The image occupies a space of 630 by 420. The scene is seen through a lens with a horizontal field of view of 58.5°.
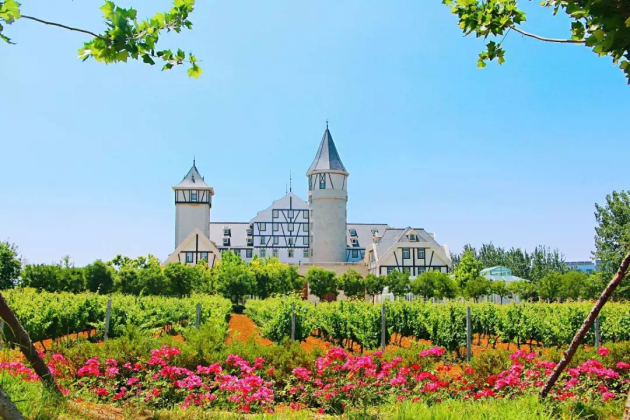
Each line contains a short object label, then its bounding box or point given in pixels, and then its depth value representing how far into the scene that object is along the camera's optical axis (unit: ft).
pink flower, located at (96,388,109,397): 19.56
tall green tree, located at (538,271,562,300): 126.72
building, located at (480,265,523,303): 162.09
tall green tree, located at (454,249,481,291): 141.28
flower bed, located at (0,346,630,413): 19.02
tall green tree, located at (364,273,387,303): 150.94
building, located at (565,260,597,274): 332.64
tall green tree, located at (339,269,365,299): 151.84
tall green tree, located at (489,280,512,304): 129.18
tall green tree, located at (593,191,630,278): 129.08
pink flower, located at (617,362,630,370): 23.73
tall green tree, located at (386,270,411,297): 145.52
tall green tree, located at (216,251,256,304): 117.39
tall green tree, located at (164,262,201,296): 122.62
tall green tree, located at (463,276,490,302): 125.59
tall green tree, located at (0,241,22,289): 115.96
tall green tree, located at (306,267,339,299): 149.07
